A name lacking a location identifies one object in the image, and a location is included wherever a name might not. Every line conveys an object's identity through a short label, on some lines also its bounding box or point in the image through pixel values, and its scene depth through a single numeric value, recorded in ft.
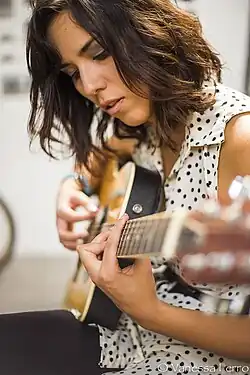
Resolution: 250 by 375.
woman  4.32
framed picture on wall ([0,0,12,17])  6.97
